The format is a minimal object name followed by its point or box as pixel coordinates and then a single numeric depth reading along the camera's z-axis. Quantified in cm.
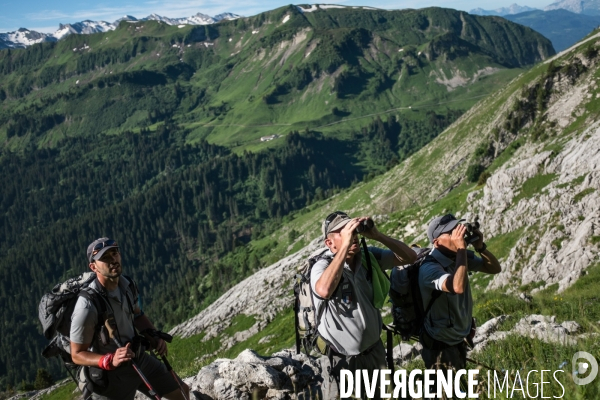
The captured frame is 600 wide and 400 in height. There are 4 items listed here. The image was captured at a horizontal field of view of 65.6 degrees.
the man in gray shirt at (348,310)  775
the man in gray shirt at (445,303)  820
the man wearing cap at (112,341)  855
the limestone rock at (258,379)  1193
